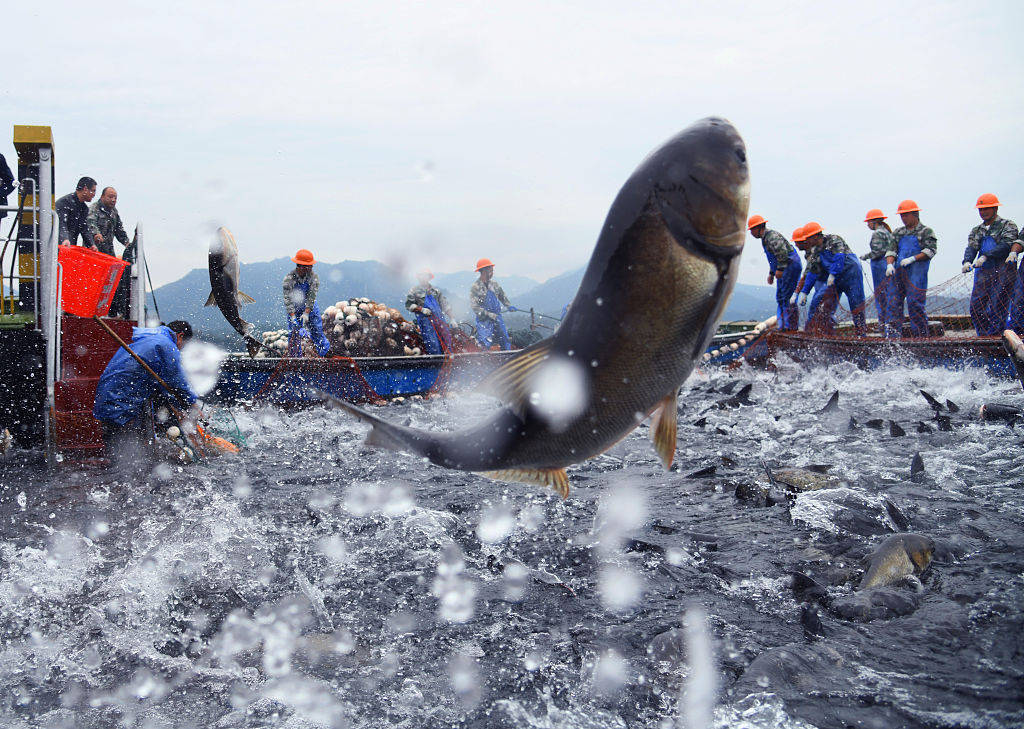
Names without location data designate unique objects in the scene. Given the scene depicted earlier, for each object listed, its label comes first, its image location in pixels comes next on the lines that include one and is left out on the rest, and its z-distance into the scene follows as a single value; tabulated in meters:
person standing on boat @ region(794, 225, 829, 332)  13.87
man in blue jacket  7.18
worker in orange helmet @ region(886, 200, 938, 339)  13.25
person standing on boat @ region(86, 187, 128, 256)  10.23
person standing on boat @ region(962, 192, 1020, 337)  11.98
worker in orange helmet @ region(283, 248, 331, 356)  12.84
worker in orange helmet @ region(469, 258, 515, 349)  16.39
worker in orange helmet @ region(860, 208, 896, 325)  13.79
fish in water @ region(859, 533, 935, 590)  4.05
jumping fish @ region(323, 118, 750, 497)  1.84
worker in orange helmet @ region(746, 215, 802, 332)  14.87
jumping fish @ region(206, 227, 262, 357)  8.30
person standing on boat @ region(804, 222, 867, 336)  13.60
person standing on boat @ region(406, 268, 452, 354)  14.20
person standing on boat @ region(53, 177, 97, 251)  9.94
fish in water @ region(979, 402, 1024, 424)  8.40
